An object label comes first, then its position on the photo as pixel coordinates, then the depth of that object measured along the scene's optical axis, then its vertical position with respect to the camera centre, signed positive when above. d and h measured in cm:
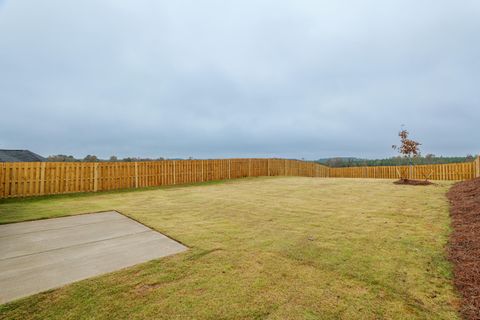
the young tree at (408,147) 1308 +104
